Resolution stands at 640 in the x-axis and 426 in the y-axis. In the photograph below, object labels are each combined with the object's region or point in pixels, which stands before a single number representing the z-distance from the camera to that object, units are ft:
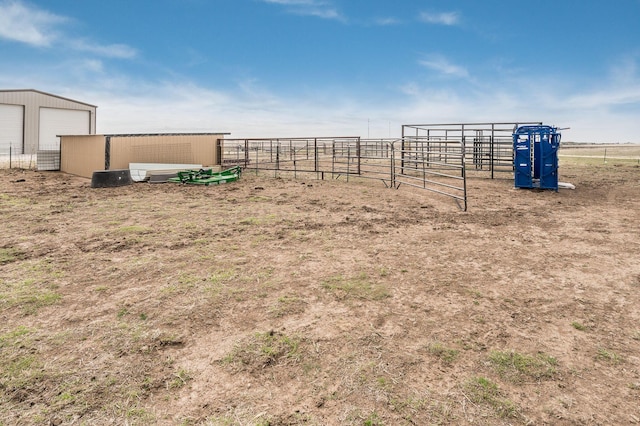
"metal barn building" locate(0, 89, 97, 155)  86.38
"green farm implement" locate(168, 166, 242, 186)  41.98
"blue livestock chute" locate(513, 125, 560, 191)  35.60
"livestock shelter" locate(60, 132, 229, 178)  48.39
